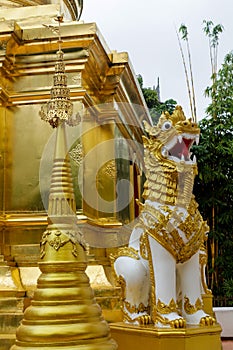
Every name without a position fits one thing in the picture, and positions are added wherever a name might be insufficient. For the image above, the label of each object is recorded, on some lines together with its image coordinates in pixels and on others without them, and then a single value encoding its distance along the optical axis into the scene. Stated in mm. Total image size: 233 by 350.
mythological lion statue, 3330
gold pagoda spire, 2459
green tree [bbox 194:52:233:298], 8422
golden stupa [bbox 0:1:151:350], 4043
